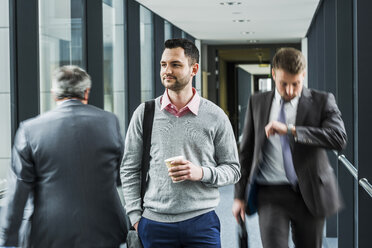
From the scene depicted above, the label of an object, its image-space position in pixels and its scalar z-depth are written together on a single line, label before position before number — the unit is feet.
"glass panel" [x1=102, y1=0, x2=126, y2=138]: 19.17
